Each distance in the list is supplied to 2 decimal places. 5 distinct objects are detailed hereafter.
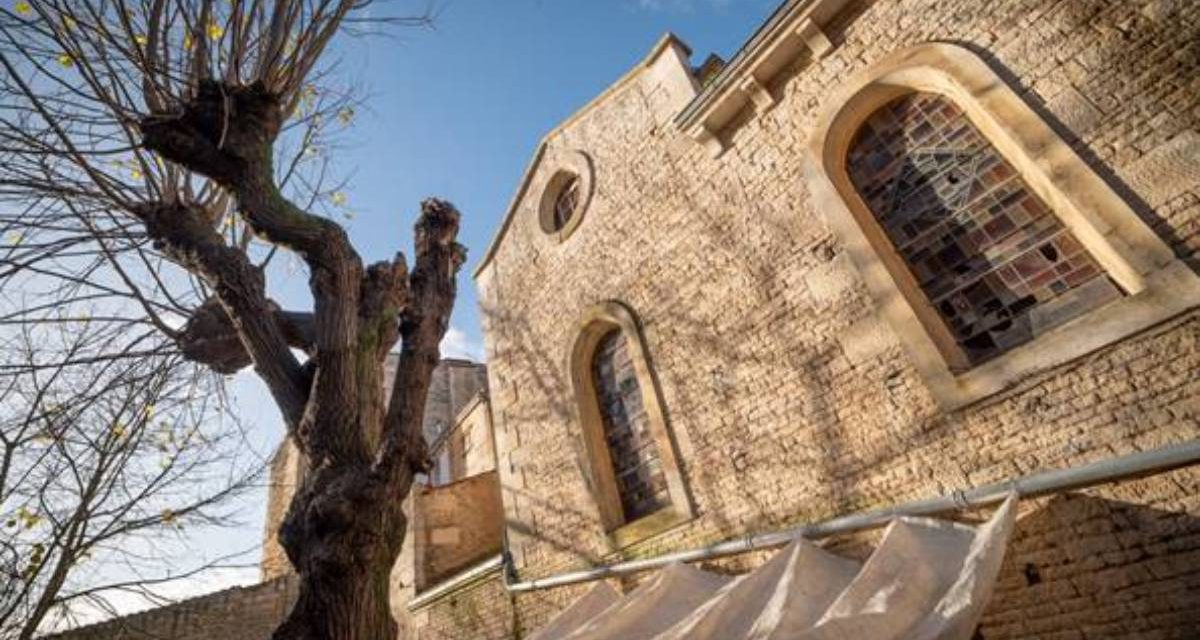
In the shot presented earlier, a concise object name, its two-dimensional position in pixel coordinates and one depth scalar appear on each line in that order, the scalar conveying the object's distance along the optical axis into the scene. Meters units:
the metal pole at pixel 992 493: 3.11
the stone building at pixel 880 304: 3.40
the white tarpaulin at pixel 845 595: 2.88
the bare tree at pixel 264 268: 3.24
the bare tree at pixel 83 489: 5.75
